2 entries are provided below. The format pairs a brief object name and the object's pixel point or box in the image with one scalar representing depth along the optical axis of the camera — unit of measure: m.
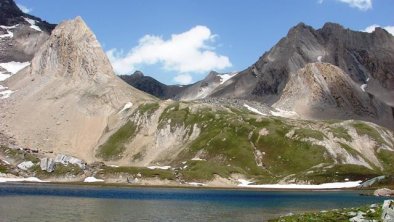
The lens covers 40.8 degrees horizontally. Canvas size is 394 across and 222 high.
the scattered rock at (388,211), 38.85
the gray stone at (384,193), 132.62
